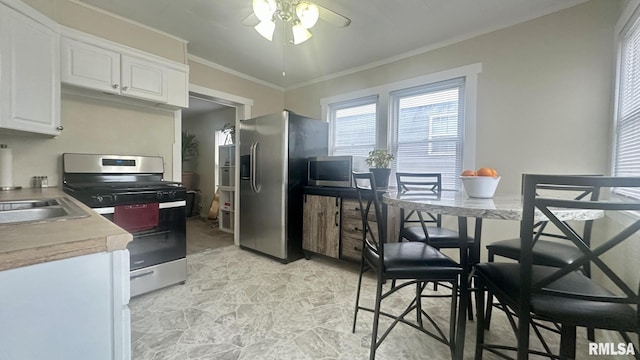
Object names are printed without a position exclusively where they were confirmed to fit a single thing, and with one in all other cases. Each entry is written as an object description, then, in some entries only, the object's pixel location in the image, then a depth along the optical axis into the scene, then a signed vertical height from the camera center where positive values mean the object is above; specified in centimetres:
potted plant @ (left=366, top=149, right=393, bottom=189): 276 +9
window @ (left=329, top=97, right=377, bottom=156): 359 +66
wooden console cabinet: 285 -57
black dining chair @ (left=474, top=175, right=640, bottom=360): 84 -40
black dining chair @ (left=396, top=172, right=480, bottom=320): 188 -47
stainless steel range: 204 -31
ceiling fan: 171 +108
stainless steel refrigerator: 317 -7
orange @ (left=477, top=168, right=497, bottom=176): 148 +2
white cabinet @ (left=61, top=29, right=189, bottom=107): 212 +88
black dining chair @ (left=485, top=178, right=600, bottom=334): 152 -46
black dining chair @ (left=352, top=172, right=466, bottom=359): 134 -48
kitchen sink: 117 -20
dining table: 100 -14
